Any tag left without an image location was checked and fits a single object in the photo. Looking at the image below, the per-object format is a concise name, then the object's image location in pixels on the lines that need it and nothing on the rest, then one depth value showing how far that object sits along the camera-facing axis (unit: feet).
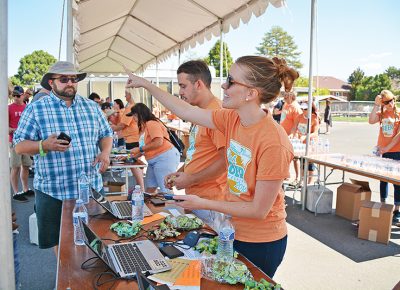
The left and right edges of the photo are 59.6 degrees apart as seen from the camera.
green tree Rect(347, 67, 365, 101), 160.49
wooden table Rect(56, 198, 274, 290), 4.21
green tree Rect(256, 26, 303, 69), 212.23
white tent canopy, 16.85
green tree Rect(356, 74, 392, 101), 142.41
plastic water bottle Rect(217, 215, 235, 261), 4.47
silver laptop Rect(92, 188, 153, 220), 6.82
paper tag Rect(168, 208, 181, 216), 6.89
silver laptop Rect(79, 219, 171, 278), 4.45
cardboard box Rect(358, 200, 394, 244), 12.85
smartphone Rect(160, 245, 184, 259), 4.90
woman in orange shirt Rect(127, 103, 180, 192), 13.82
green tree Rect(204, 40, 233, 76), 179.32
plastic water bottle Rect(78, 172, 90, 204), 7.59
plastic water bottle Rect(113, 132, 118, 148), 21.46
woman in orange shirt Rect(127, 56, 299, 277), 4.57
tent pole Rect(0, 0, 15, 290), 4.71
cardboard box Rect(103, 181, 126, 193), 16.72
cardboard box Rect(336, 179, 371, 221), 15.38
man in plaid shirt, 7.93
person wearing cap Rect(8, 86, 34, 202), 17.71
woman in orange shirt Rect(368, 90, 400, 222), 15.21
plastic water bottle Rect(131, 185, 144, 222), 6.54
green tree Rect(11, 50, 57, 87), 202.01
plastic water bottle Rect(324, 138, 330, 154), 18.12
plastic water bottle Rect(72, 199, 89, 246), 5.55
